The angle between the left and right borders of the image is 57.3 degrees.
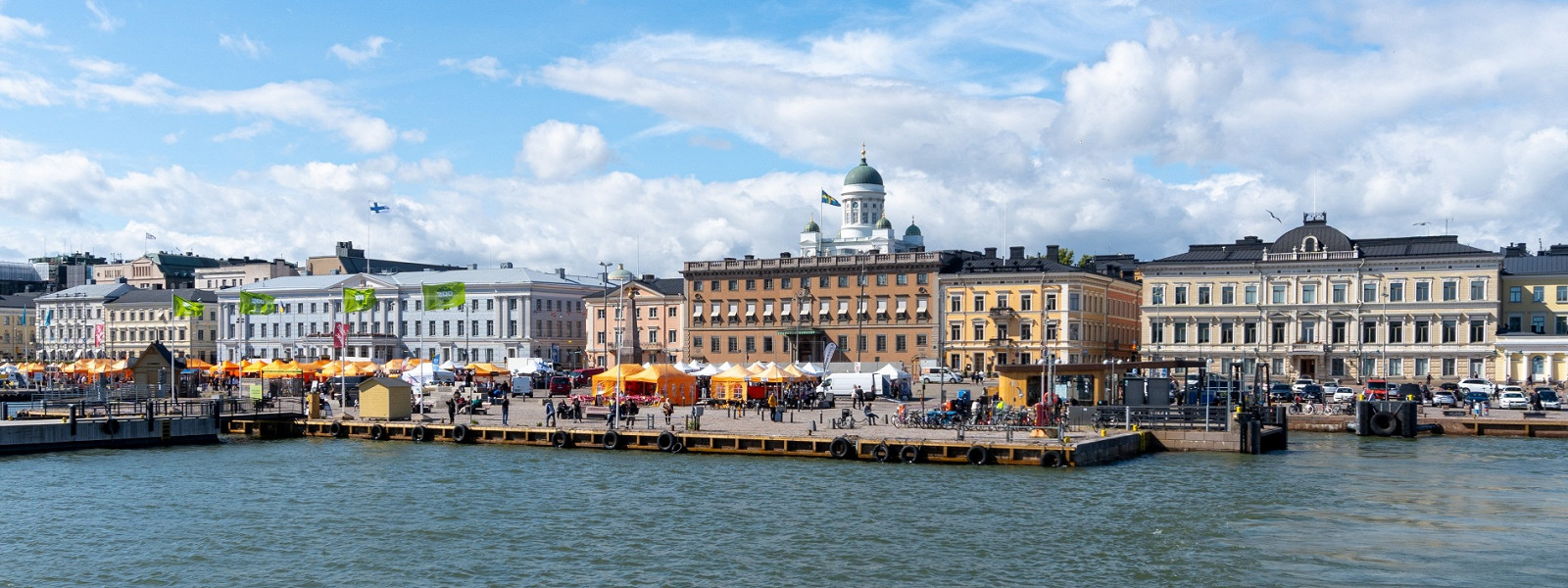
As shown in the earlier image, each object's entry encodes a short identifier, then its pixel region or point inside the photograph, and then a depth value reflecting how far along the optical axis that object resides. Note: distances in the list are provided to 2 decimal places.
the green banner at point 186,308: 81.38
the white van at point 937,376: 95.00
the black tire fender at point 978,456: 48.06
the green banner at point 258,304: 82.19
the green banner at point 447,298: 72.44
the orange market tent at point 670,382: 71.81
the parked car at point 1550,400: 71.06
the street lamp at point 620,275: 151.25
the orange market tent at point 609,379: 70.81
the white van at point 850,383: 79.25
